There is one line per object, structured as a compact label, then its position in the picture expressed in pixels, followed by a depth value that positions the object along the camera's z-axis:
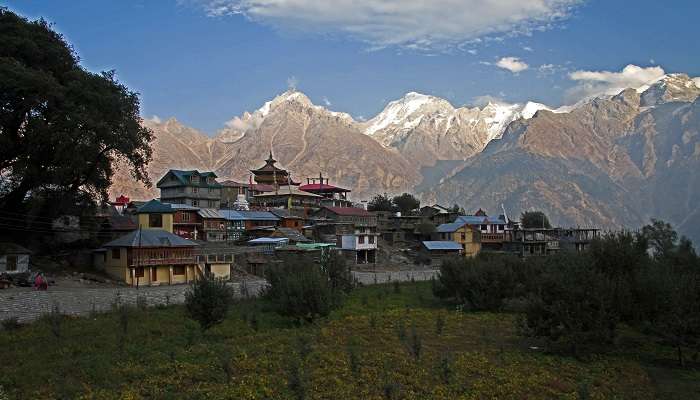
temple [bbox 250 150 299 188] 104.38
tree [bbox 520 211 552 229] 95.88
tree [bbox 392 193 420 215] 93.62
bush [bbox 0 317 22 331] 25.14
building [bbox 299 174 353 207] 84.88
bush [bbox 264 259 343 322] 26.62
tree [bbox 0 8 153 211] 38.22
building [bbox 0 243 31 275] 38.03
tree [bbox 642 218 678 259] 64.61
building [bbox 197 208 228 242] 59.88
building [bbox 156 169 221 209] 69.62
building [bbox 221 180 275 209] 80.01
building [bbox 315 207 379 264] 63.78
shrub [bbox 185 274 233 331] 23.83
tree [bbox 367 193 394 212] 92.38
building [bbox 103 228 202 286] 42.44
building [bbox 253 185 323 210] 76.19
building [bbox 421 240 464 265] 69.38
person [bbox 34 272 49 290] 34.44
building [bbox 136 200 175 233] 52.91
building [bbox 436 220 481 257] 73.62
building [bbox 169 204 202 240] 58.47
